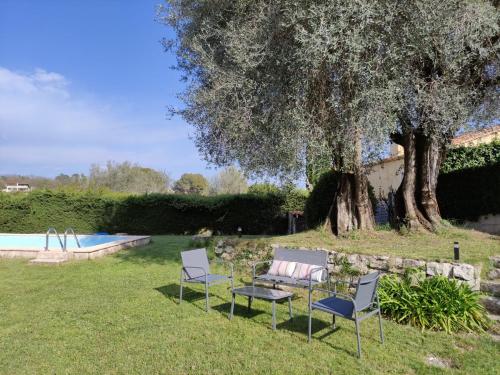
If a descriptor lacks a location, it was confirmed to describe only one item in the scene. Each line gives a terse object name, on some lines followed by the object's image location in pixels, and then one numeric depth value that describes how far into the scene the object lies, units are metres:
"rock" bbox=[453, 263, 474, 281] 6.07
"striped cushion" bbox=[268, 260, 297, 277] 6.36
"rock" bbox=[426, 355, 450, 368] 4.13
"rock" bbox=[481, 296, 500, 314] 5.67
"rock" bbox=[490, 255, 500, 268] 6.80
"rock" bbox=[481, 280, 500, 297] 6.07
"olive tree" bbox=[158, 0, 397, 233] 6.38
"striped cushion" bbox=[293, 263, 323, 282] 6.06
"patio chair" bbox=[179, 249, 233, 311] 6.16
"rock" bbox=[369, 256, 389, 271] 6.89
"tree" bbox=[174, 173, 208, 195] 50.69
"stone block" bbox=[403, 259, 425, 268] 6.50
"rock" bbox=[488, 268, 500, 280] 6.55
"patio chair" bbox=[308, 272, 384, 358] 4.34
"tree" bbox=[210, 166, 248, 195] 36.12
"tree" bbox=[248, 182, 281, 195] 17.15
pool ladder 10.39
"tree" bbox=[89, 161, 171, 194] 42.50
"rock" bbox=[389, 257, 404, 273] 6.70
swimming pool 10.68
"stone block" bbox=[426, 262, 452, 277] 6.25
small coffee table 5.08
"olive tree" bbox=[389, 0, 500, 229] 6.58
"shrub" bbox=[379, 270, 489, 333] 5.15
